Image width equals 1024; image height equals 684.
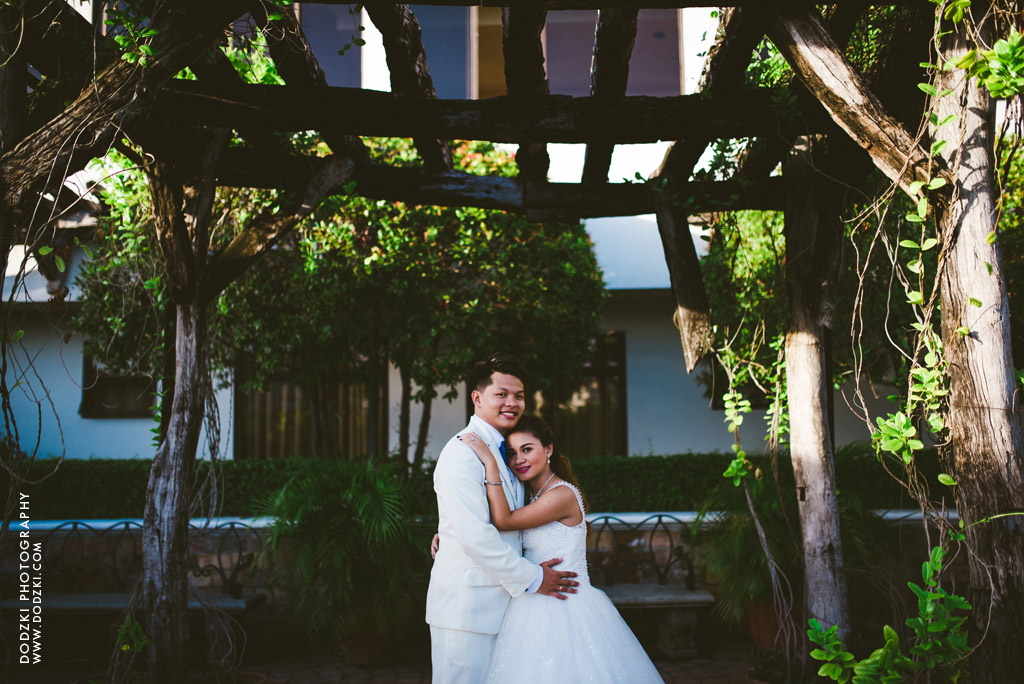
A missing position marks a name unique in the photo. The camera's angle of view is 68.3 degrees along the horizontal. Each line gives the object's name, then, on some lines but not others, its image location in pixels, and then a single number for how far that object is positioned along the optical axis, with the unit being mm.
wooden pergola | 3094
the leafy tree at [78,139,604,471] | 7379
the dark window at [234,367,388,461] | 11039
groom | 3104
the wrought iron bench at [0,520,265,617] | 6297
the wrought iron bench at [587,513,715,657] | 6508
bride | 3068
